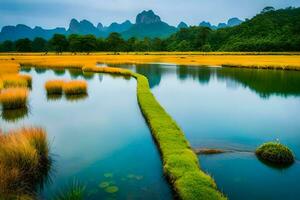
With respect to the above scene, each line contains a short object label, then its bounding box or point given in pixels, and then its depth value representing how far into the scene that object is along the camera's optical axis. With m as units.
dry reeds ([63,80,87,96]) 24.50
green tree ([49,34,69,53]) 101.12
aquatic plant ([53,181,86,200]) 7.79
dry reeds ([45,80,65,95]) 24.86
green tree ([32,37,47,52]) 125.06
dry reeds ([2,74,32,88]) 24.86
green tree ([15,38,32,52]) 113.75
